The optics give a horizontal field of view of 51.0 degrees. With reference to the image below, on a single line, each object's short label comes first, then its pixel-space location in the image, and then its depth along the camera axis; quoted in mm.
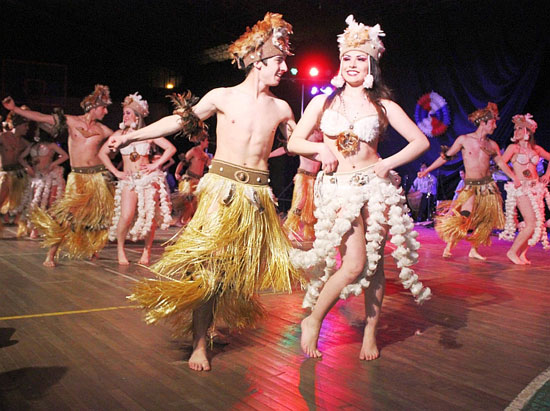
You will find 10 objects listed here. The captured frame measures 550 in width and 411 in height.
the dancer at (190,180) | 7916
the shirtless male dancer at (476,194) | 6684
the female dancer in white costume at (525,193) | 6453
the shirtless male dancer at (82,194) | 5375
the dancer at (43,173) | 7863
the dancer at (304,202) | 7445
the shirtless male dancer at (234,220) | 2703
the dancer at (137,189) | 5645
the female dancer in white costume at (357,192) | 2812
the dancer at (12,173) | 7648
